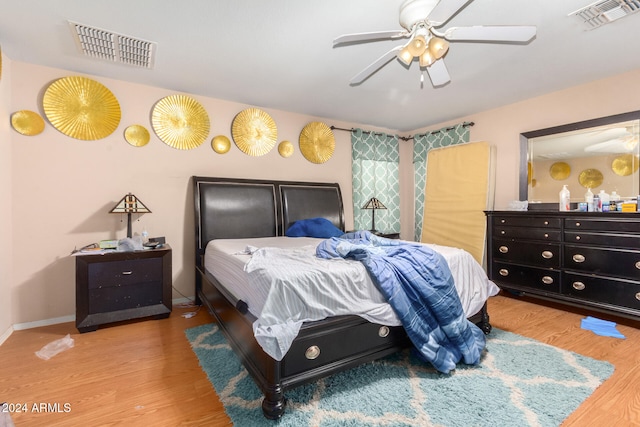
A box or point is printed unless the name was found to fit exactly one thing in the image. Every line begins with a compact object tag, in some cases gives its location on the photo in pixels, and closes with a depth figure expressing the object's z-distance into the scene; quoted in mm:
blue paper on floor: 2553
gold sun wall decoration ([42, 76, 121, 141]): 2857
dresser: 2693
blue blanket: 1893
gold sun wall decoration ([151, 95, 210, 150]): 3359
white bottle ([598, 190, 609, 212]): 2912
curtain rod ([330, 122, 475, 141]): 4374
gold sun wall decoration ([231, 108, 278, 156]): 3836
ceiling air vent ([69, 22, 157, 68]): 2285
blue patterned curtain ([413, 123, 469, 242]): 4673
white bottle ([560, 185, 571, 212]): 3277
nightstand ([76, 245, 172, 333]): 2639
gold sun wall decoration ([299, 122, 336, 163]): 4336
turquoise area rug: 1561
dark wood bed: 1636
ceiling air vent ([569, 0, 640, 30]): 1981
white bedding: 1584
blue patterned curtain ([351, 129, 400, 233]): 4773
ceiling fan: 1714
